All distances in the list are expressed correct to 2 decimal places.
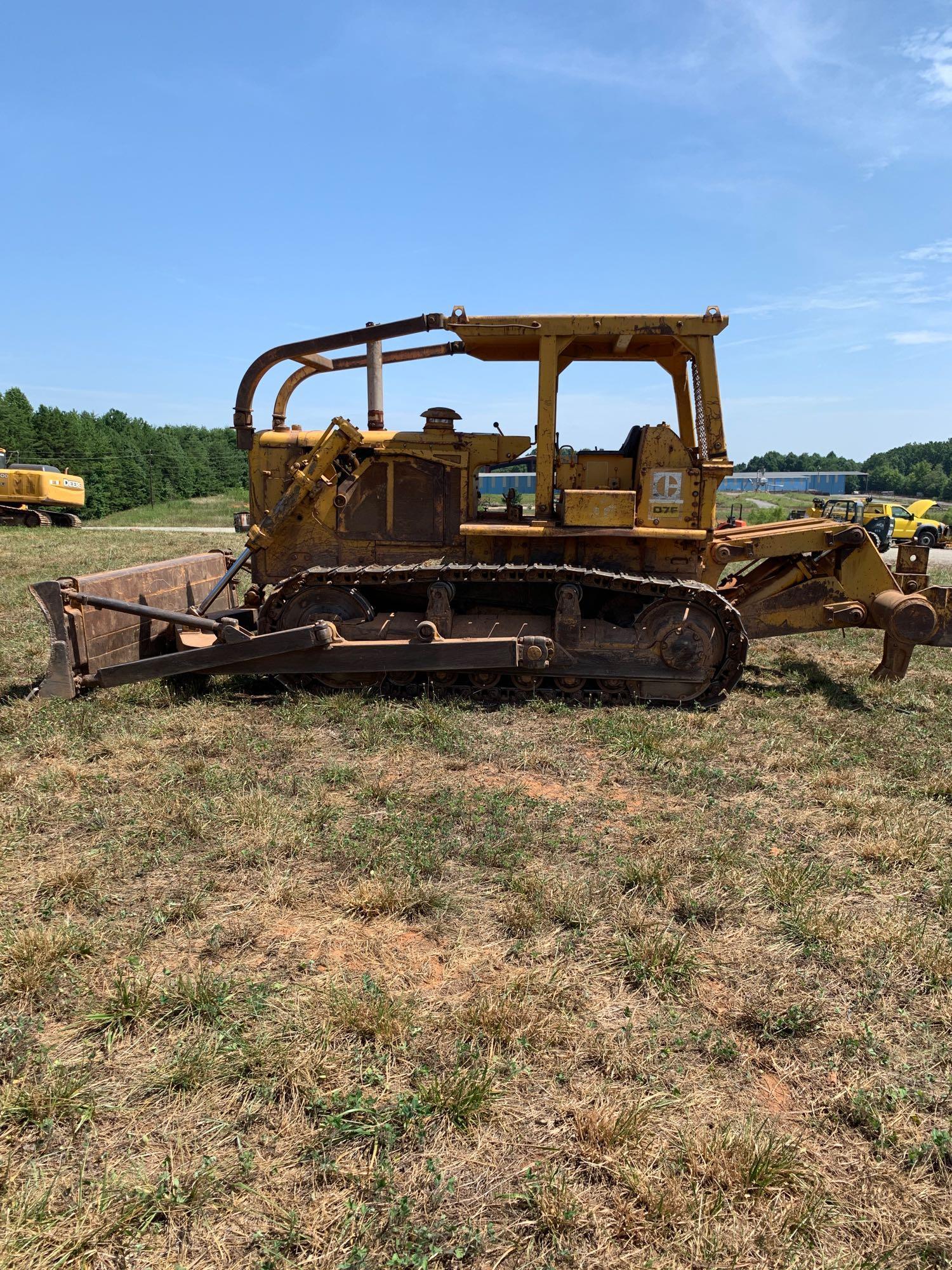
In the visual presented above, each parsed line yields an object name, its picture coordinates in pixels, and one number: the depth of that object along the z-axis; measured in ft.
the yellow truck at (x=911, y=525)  95.14
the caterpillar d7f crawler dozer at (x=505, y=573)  21.79
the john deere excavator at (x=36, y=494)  95.20
